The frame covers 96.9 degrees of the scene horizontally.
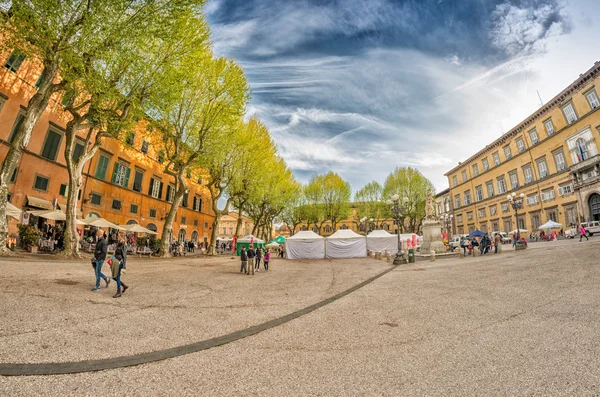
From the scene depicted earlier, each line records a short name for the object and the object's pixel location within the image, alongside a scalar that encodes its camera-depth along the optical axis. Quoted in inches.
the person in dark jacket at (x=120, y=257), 266.4
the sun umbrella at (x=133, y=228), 844.6
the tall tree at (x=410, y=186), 1772.9
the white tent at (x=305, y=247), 1021.2
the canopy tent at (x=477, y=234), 1089.8
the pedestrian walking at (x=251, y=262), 490.6
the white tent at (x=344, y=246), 1016.9
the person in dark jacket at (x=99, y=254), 278.8
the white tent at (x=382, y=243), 1060.5
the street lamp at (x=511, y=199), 942.7
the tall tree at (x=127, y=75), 477.1
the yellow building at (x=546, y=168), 1130.7
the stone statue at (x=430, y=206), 915.5
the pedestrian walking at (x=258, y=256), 585.0
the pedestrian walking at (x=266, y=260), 554.3
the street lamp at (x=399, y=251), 655.8
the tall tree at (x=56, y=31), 422.9
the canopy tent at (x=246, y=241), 999.6
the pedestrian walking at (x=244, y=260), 503.5
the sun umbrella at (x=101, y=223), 713.5
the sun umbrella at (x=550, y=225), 1089.8
